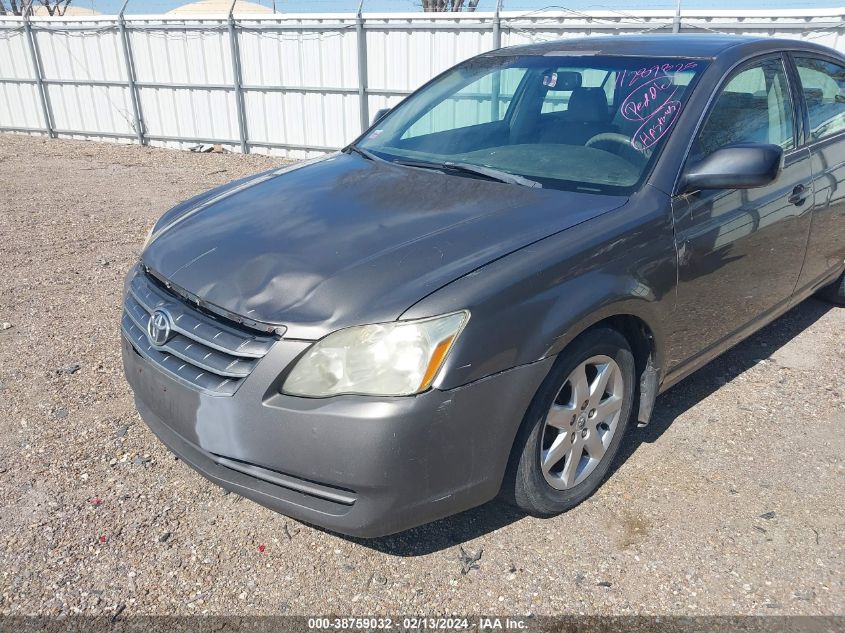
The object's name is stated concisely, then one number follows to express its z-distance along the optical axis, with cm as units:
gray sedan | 216
